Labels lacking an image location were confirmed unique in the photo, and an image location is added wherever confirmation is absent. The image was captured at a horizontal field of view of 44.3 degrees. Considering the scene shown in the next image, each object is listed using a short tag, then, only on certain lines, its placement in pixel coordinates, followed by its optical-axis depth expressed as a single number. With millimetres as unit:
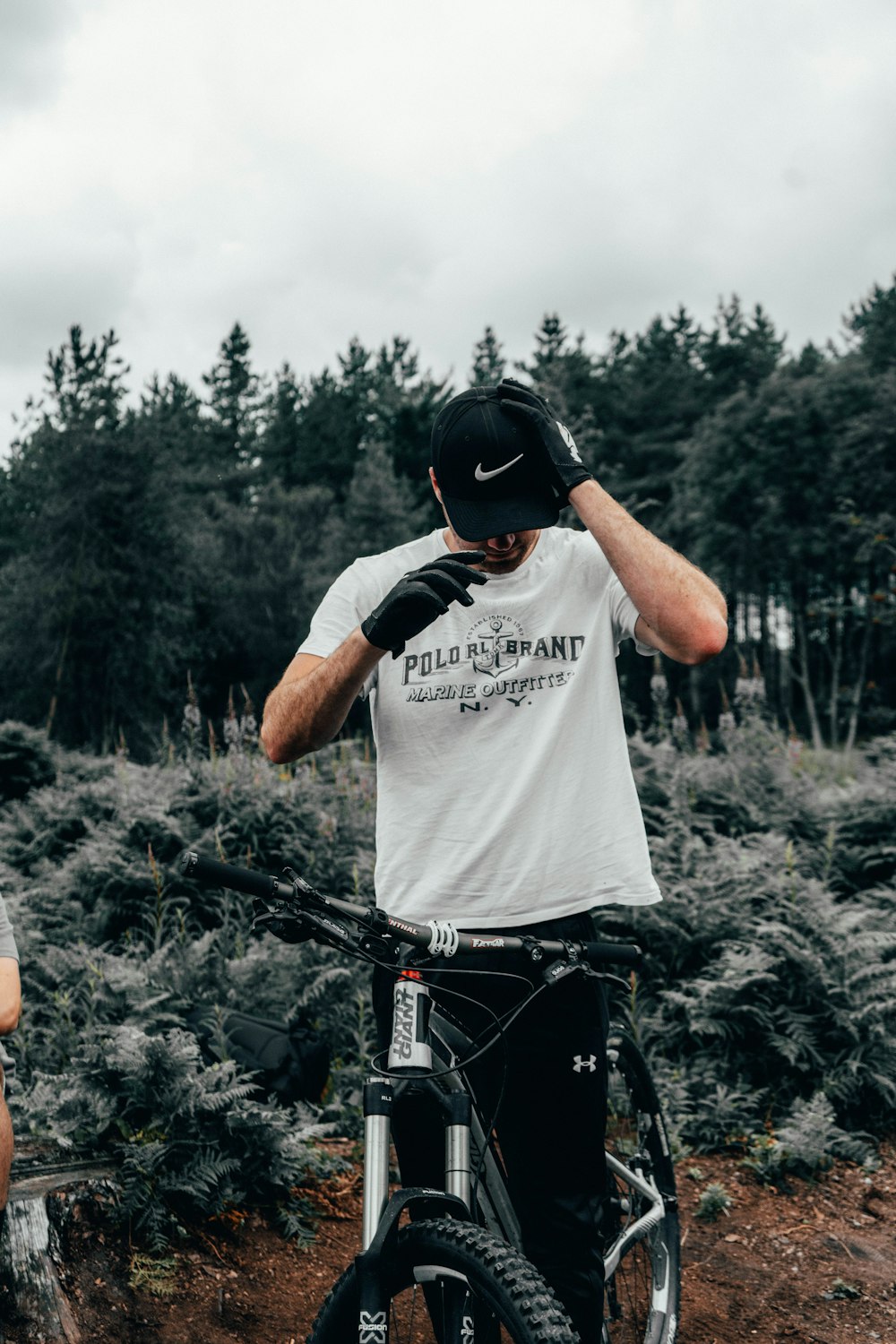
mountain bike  1692
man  2207
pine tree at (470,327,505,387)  60219
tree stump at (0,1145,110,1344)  2939
